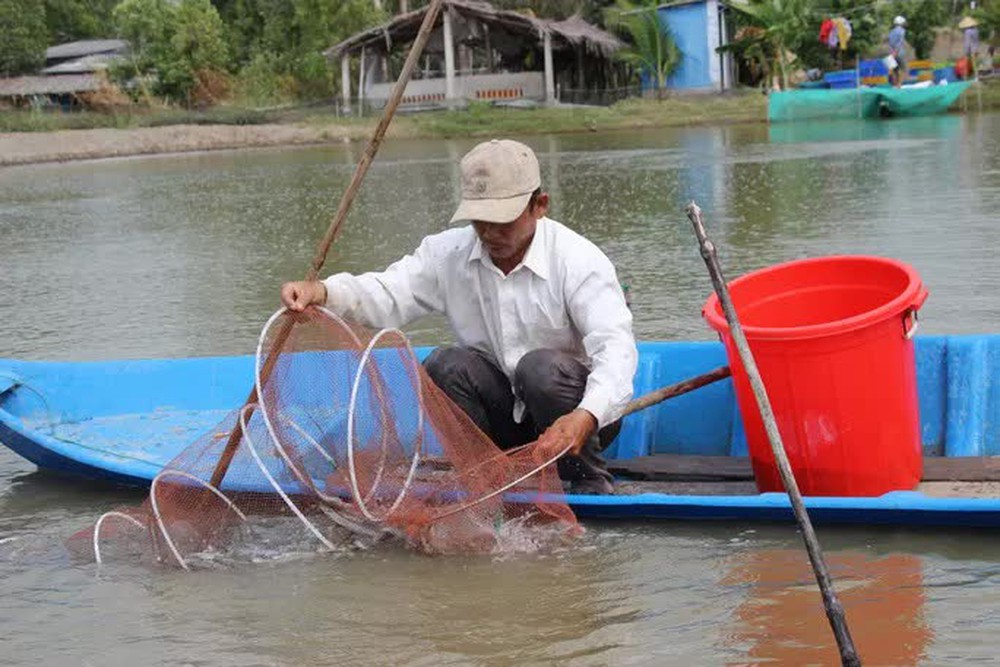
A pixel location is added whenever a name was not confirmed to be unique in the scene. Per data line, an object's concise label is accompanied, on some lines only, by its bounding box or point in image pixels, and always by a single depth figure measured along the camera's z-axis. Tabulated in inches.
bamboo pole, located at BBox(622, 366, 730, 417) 172.1
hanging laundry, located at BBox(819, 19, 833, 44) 1146.5
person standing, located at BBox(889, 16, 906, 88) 1104.8
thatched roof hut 1219.2
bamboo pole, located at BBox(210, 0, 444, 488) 164.6
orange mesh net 162.2
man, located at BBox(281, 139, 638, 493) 157.2
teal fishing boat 1011.3
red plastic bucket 156.5
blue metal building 1299.2
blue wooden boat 160.2
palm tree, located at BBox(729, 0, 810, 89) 1176.2
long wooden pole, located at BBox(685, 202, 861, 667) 126.0
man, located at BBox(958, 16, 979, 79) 1168.4
